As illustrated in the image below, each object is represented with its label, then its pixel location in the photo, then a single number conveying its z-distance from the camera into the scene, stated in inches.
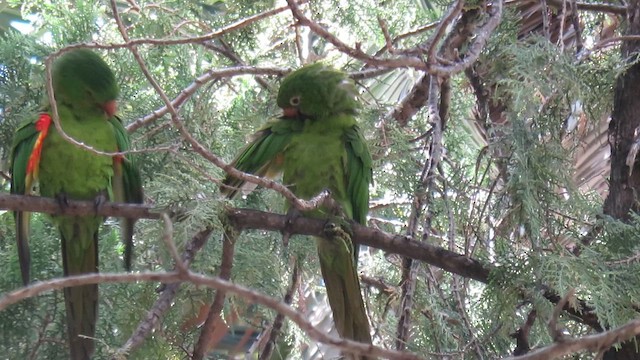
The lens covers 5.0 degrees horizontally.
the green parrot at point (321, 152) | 285.0
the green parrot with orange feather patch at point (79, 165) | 286.1
